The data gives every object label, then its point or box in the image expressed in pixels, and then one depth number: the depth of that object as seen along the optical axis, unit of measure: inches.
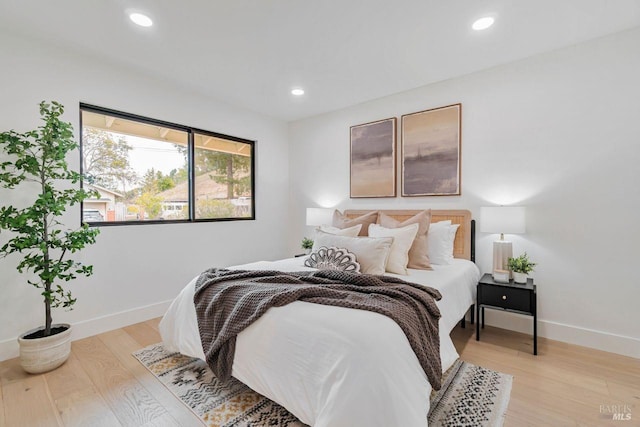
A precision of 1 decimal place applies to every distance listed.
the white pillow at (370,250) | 91.3
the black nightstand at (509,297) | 93.2
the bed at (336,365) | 47.2
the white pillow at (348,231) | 116.6
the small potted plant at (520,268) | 99.1
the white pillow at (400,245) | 95.0
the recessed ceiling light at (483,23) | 84.4
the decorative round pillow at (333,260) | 91.6
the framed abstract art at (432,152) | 122.5
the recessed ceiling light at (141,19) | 83.0
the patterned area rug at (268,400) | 63.9
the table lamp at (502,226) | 98.9
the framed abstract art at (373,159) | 140.7
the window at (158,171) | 112.7
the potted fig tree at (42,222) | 81.5
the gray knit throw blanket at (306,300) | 59.8
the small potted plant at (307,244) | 156.1
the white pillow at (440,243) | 109.1
